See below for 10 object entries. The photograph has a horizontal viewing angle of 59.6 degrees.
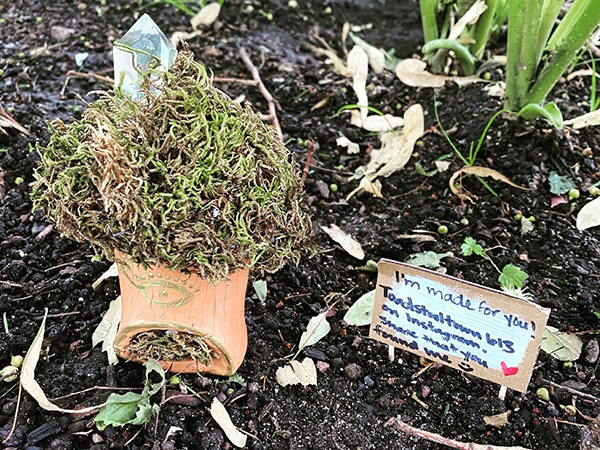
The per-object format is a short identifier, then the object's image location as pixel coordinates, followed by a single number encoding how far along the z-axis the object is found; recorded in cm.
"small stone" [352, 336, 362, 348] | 26
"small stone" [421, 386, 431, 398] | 24
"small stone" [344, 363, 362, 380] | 24
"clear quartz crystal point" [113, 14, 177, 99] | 20
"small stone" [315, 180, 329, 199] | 33
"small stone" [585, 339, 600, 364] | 25
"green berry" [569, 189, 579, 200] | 32
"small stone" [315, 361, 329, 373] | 25
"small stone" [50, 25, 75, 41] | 43
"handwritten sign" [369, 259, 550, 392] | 21
